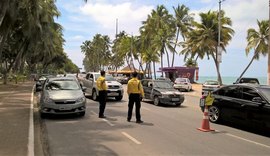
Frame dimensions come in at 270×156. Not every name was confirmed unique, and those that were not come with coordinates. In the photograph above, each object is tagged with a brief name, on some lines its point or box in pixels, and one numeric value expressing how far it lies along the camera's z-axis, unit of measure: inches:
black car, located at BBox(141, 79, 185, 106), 427.8
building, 1216.9
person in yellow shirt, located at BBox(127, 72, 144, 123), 282.1
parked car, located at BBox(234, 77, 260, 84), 604.9
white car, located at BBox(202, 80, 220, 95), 751.1
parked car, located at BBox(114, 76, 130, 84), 1200.7
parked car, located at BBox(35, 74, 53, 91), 670.5
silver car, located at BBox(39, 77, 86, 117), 301.8
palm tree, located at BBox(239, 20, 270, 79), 1134.8
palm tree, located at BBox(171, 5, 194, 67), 1462.1
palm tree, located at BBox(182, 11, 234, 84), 1131.6
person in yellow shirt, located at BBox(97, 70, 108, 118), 305.2
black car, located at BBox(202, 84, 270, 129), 240.7
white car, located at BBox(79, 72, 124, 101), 484.6
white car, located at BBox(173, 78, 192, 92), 859.4
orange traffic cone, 249.7
